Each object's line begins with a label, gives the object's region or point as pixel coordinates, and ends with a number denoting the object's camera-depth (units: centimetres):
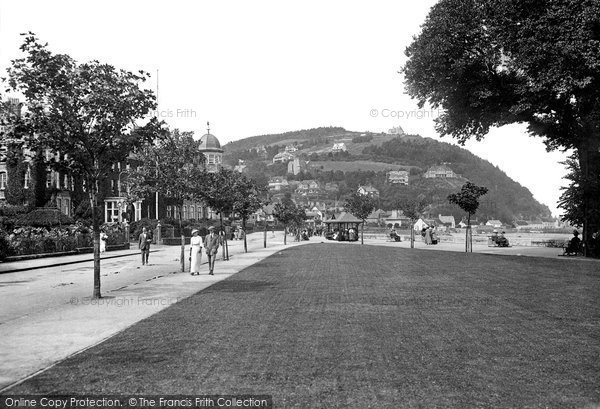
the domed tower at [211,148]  11169
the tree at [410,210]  8656
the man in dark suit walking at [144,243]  2616
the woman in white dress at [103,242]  3760
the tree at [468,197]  3584
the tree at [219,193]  3262
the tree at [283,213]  6024
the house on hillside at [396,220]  18738
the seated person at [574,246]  3184
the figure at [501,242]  4644
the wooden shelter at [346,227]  6400
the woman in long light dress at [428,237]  5113
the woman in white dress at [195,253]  2089
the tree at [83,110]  1343
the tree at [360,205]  6631
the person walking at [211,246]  2123
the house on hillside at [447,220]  18325
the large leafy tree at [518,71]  2383
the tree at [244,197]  3519
